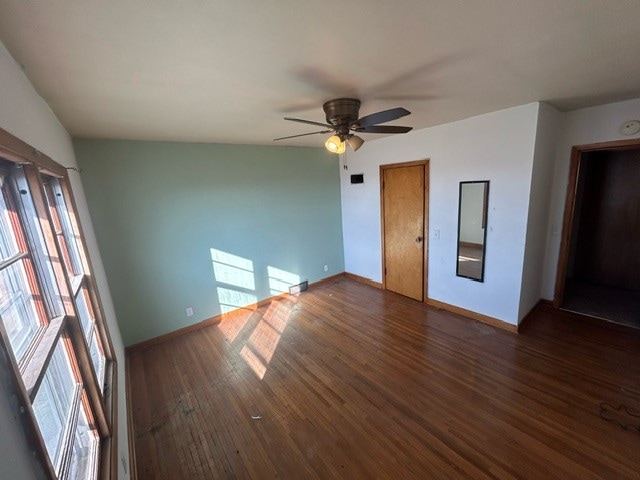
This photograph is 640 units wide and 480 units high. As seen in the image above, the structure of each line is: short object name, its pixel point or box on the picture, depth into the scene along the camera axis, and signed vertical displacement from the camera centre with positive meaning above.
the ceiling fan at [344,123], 2.06 +0.49
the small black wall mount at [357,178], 4.45 +0.13
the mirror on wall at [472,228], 3.11 -0.60
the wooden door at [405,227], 3.73 -0.65
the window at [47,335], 0.97 -0.52
